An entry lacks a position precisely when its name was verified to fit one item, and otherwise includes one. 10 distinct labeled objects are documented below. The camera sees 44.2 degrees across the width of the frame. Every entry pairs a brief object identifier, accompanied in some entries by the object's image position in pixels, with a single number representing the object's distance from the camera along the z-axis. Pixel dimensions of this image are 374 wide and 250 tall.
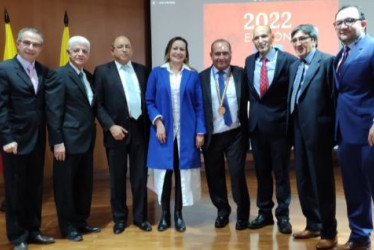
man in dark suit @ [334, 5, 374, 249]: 2.78
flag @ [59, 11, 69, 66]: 4.88
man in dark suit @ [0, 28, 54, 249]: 3.05
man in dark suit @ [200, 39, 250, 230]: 3.50
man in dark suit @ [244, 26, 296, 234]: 3.36
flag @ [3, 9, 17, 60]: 4.66
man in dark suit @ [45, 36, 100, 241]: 3.23
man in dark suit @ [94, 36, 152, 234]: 3.50
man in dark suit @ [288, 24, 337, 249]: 3.01
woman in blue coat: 3.47
